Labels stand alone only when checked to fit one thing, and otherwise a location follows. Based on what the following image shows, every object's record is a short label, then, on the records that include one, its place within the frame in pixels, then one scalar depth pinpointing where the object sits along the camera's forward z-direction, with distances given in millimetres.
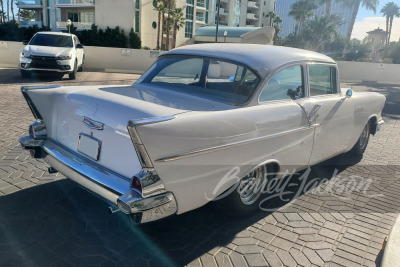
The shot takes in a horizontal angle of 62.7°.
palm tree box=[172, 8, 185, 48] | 38716
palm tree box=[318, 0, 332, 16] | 55344
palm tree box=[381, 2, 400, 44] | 73062
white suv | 12656
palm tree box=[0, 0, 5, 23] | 63469
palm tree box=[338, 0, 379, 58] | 49062
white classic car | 2449
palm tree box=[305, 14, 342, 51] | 56688
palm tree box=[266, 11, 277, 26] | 75375
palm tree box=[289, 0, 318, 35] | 58031
